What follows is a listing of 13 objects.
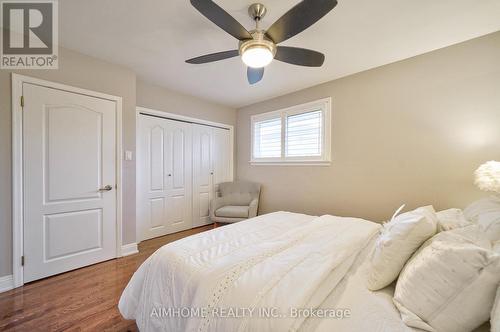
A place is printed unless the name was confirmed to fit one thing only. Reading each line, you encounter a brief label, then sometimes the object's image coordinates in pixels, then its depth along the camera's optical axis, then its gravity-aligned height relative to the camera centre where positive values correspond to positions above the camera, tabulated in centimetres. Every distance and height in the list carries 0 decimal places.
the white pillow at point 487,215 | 100 -32
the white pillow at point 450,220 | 110 -35
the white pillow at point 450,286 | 69 -46
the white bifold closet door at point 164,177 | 310 -22
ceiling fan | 120 +93
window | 304 +50
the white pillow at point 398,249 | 99 -42
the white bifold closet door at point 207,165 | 377 -2
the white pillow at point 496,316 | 61 -48
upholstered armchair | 336 -71
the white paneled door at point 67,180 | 203 -19
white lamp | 162 -9
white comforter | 83 -56
